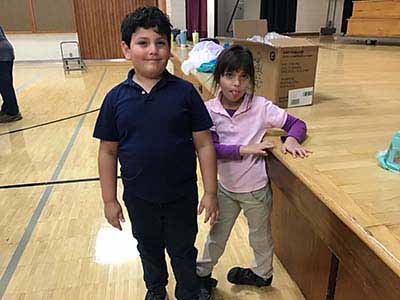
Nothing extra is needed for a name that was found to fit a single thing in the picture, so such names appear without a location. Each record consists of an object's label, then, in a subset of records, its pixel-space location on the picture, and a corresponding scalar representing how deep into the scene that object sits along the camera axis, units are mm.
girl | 1264
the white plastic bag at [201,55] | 2896
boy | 1098
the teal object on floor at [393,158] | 1082
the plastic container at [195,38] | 4727
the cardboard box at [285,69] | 1598
